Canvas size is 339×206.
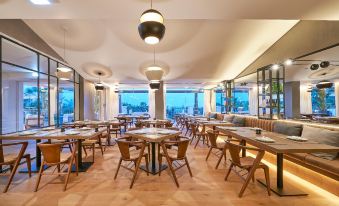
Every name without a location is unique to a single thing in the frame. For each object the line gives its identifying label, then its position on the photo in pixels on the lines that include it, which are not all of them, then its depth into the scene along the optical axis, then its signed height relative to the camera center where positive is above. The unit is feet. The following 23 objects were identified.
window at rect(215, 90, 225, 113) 34.47 +0.57
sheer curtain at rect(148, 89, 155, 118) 41.09 -0.21
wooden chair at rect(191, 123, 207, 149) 19.69 -2.73
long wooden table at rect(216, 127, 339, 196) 8.37 -1.84
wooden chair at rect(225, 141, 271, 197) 9.34 -2.86
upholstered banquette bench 9.52 -2.09
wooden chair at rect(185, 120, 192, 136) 26.27 -2.67
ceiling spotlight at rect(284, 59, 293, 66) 17.81 +3.48
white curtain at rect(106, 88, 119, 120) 40.32 +0.01
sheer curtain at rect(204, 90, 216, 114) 43.39 +0.35
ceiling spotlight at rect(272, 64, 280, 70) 19.14 +3.29
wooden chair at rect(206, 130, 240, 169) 13.58 -2.48
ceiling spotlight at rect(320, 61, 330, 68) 17.83 +3.30
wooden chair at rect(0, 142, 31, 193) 10.33 -2.82
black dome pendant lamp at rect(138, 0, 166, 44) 7.30 +2.69
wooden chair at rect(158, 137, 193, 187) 10.88 -2.70
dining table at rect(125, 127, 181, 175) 10.96 -1.77
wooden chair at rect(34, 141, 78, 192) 9.97 -2.54
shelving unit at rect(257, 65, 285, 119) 19.06 +0.86
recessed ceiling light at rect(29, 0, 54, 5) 9.14 +4.43
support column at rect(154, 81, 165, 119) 33.42 +0.14
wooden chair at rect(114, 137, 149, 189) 10.69 -2.63
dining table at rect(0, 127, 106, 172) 11.38 -1.78
